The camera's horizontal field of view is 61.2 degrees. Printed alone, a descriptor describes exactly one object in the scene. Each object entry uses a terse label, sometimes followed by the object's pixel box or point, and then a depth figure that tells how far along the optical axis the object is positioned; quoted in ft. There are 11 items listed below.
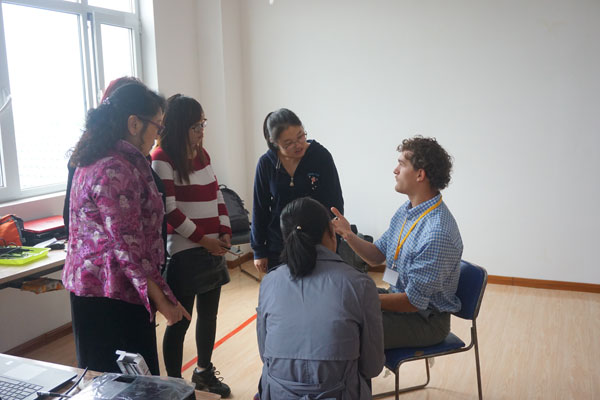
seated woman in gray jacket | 4.57
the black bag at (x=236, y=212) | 13.37
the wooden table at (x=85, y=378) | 3.99
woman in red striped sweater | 6.75
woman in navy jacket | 7.20
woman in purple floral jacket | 4.77
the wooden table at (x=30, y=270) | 7.33
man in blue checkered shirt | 6.01
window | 9.91
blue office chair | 6.33
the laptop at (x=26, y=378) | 3.90
